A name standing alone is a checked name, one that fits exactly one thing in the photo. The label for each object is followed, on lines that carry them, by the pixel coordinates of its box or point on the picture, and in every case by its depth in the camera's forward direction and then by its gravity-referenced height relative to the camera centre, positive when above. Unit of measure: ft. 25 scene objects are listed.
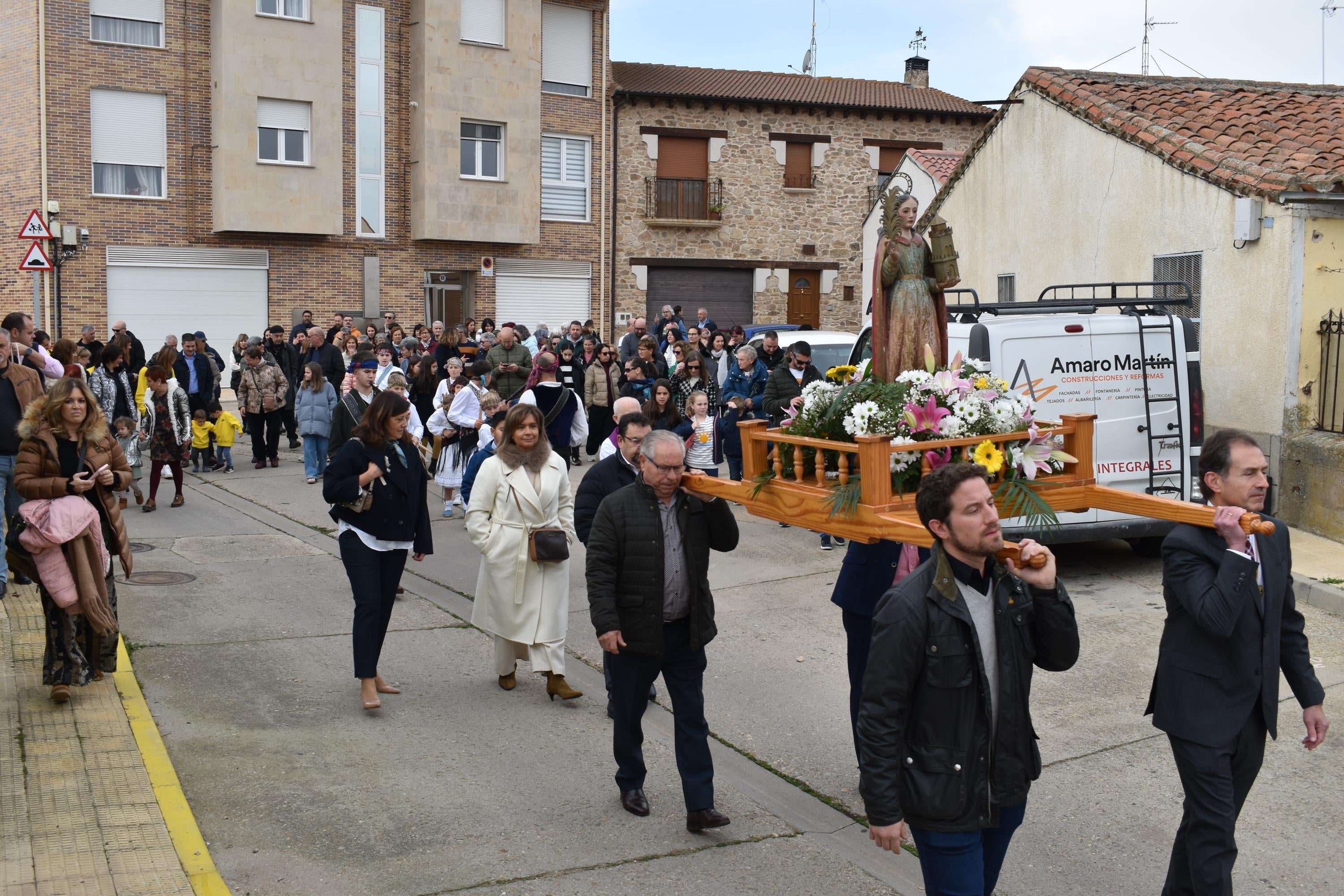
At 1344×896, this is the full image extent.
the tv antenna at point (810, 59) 124.77 +26.78
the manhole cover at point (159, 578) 35.09 -6.87
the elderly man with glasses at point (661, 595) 19.21 -3.89
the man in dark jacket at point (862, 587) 20.04 -3.87
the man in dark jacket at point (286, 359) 65.36 -1.50
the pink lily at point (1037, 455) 16.43 -1.46
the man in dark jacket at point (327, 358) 62.75 -1.34
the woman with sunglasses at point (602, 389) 57.41 -2.44
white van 34.01 -1.04
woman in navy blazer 24.36 -3.53
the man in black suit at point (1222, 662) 14.39 -3.64
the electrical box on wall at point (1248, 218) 43.06 +4.23
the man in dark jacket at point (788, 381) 40.78 -1.41
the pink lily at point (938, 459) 16.33 -1.50
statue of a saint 19.98 +0.64
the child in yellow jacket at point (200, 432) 55.67 -4.51
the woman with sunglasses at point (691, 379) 46.93 -1.59
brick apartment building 87.51 +12.63
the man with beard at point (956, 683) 12.74 -3.41
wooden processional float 15.21 -1.93
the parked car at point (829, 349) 57.57 -0.47
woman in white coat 25.64 -4.09
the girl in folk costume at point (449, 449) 44.77 -4.18
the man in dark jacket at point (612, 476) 23.90 -2.63
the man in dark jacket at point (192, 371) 56.44 -1.91
